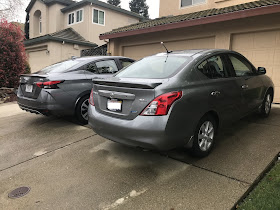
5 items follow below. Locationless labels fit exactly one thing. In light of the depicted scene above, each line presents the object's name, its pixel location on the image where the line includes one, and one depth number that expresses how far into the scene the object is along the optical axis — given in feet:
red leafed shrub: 29.78
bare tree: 59.11
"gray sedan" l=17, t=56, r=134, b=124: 15.14
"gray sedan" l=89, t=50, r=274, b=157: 9.05
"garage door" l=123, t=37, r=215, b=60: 28.23
